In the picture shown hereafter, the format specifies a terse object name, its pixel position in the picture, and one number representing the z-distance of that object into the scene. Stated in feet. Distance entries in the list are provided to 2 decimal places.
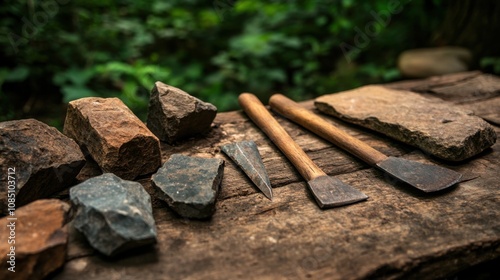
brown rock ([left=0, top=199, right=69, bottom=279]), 1.82
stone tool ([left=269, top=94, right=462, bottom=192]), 2.31
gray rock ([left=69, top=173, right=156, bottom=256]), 1.90
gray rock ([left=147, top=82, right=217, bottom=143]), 2.63
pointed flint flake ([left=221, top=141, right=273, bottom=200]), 2.36
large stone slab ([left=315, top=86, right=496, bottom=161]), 2.55
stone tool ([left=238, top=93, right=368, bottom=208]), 2.25
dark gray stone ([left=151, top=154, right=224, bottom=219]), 2.13
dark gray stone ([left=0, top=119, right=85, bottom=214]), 2.14
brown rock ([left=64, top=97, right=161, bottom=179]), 2.30
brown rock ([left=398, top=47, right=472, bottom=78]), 4.73
